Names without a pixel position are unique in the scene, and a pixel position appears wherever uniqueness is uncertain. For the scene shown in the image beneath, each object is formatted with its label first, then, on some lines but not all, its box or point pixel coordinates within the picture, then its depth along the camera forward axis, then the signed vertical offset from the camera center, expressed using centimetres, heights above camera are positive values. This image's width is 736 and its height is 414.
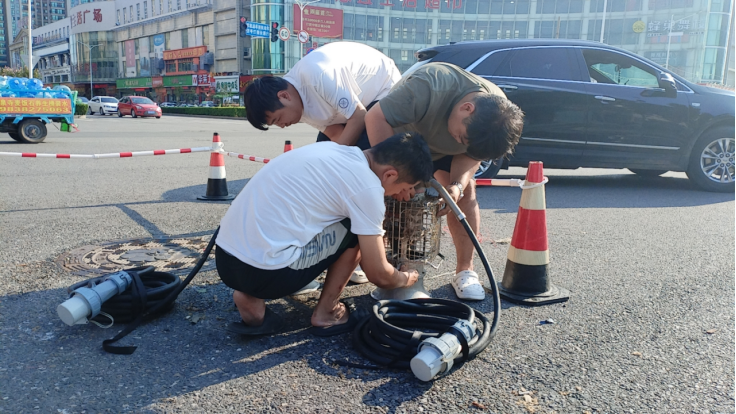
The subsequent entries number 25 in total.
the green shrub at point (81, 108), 3247 -101
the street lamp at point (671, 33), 5006 +662
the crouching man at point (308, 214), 249 -52
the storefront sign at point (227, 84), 6475 +124
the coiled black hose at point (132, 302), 282 -105
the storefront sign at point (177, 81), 7119 +158
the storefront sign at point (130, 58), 8256 +493
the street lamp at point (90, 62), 8288 +416
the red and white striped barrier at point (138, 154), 568 -66
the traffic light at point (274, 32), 4614 +527
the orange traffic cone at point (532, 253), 331 -88
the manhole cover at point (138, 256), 372 -116
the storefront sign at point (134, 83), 7844 +128
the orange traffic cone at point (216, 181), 631 -97
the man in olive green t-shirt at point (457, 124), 279 -12
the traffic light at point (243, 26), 4794 +594
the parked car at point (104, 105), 3912 -99
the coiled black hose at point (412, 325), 246 -107
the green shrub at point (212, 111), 4169 -138
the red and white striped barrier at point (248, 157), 628 -69
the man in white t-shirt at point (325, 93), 317 +3
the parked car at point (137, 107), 3500 -95
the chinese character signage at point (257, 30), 5328 +626
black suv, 696 -2
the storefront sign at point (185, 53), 6977 +519
